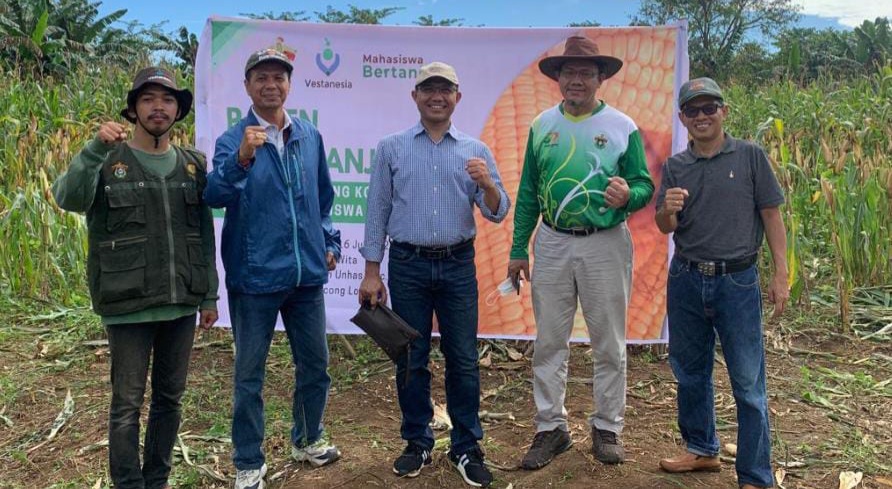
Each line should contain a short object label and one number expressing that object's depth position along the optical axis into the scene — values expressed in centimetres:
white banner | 435
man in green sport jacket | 326
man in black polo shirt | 293
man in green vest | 268
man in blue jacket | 298
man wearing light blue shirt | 314
